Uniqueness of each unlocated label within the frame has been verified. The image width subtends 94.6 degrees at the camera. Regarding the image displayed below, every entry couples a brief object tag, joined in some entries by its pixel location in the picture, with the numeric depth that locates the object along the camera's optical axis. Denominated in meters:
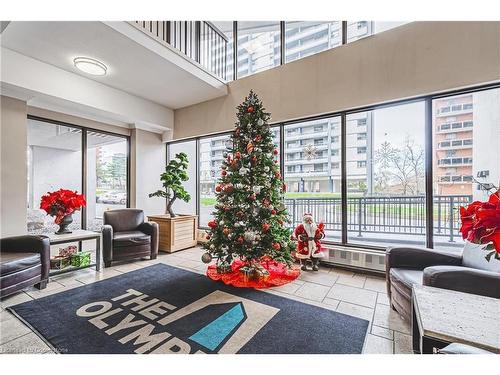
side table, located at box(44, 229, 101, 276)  3.07
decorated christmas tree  3.09
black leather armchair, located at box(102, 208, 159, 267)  3.65
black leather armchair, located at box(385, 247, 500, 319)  1.67
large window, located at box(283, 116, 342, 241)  3.84
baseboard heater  3.30
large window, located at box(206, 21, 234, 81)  4.95
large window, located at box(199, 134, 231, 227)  5.24
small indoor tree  4.64
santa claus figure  3.54
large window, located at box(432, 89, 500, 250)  2.80
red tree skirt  2.98
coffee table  0.97
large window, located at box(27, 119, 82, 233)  3.95
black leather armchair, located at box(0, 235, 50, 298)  2.45
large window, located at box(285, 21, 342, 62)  3.81
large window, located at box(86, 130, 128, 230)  4.73
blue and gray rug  1.80
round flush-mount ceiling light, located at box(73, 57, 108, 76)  3.33
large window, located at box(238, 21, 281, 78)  4.48
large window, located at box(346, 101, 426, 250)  3.24
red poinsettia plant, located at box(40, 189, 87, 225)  3.26
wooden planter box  4.52
